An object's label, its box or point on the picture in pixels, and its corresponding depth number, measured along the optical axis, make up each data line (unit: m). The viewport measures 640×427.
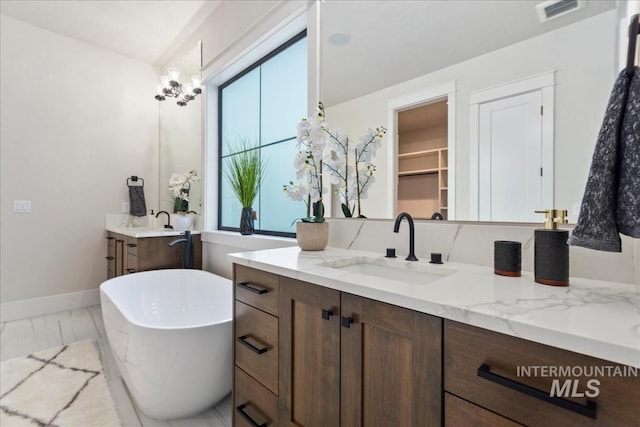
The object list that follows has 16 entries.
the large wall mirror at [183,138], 3.29
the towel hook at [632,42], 0.65
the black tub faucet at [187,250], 2.75
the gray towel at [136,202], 3.71
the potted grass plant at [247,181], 2.47
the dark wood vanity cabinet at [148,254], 2.73
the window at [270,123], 2.31
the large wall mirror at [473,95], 0.98
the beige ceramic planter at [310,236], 1.50
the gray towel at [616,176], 0.63
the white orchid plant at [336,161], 1.51
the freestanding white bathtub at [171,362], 1.45
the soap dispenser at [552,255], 0.82
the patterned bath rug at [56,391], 1.58
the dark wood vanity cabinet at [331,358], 0.72
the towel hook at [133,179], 3.77
